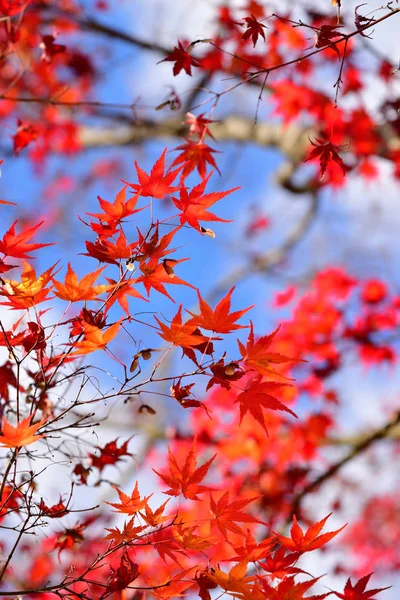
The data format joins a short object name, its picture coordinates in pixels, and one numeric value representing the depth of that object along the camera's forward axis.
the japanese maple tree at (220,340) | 1.58
